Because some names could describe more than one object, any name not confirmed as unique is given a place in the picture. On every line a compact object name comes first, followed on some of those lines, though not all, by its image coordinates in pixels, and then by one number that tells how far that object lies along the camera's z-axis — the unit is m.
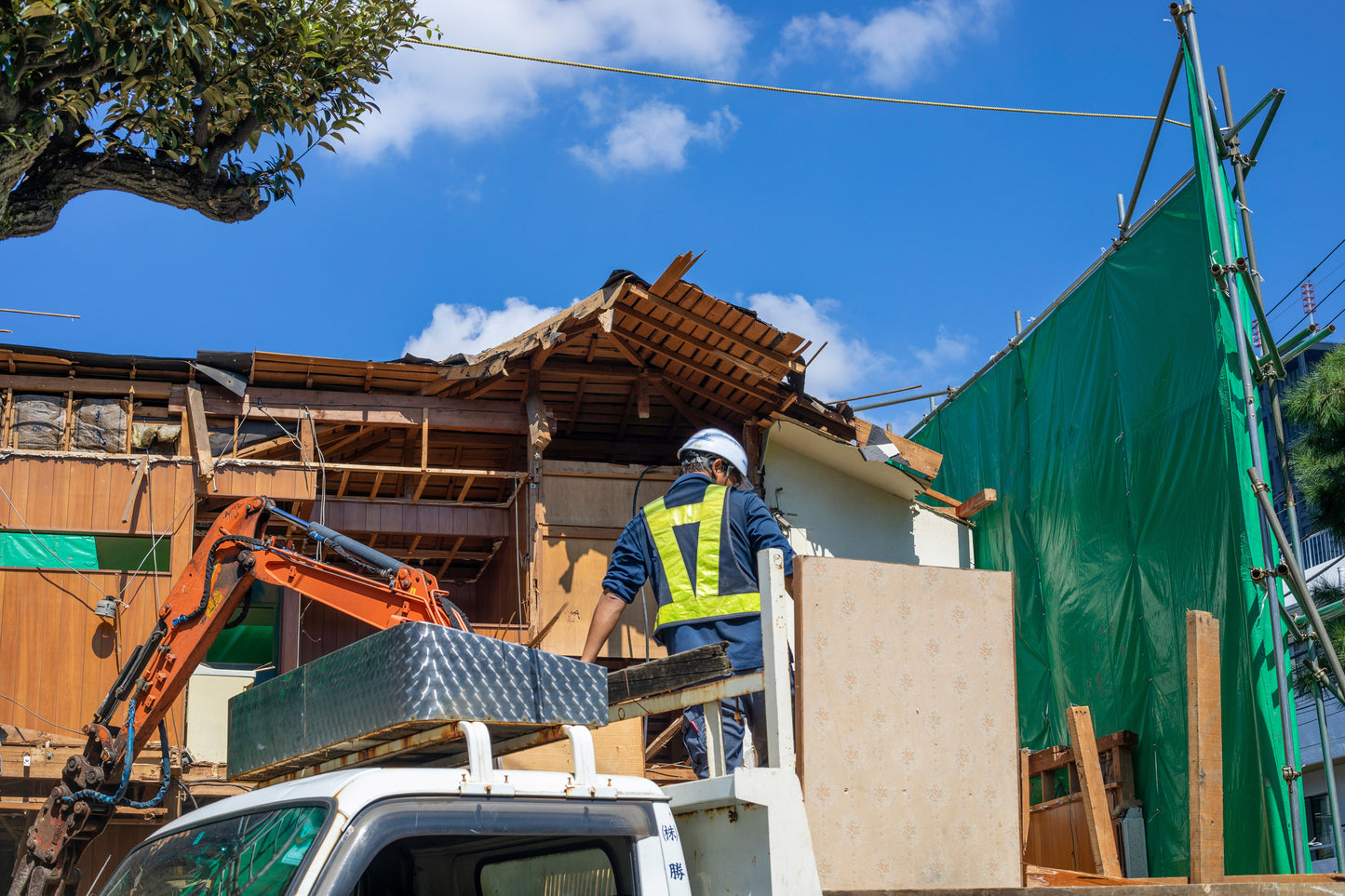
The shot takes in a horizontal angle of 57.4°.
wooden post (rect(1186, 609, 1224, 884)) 4.72
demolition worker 5.71
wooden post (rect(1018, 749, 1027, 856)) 11.79
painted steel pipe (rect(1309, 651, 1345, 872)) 7.88
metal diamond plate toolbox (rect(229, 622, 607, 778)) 3.42
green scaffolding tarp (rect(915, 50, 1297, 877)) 9.11
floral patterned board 4.02
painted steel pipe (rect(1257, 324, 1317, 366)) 9.82
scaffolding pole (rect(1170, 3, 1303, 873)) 8.30
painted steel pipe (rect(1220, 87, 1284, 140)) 9.33
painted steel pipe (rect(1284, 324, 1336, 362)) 9.81
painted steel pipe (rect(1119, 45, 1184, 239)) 10.30
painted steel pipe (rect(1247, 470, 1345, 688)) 7.81
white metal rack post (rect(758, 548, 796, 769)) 3.69
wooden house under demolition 11.48
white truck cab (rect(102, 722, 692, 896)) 3.04
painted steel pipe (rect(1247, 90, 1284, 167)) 9.37
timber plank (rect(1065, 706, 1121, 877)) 7.29
